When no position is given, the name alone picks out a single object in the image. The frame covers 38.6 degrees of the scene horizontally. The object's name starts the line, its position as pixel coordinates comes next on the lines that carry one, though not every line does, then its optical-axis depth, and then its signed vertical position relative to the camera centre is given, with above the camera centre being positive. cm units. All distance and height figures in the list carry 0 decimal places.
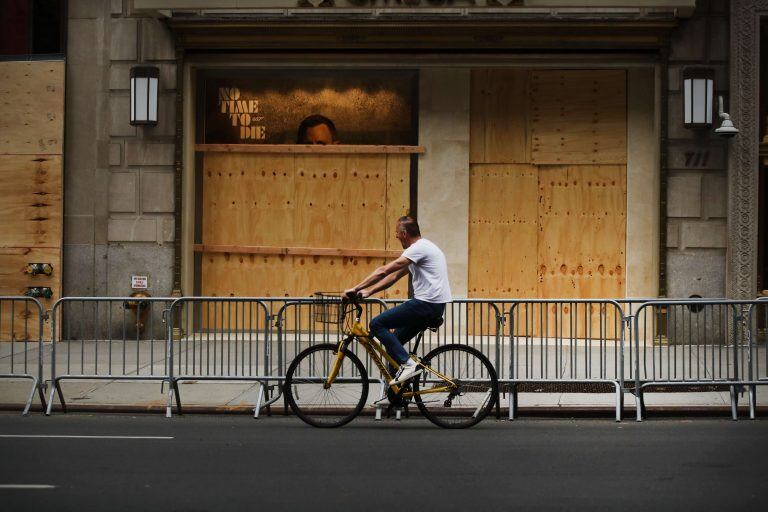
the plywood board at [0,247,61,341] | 1602 -9
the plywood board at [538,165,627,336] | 1568 +65
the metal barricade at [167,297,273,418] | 1078 -77
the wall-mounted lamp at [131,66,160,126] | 1562 +253
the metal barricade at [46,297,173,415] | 1077 -94
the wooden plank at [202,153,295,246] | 1602 +107
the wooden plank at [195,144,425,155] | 1580 +180
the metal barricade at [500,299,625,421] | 1065 -68
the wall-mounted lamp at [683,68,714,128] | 1503 +243
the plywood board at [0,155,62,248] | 1600 +98
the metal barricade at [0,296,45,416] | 1084 -94
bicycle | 970 -95
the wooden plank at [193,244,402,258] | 1590 +31
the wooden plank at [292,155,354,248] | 1594 +106
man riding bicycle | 964 -26
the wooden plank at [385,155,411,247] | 1588 +121
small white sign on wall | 1602 -21
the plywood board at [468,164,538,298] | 1574 +64
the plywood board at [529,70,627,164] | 1565 +226
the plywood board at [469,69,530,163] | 1575 +228
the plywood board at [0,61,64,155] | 1595 +236
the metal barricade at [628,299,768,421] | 1041 -76
